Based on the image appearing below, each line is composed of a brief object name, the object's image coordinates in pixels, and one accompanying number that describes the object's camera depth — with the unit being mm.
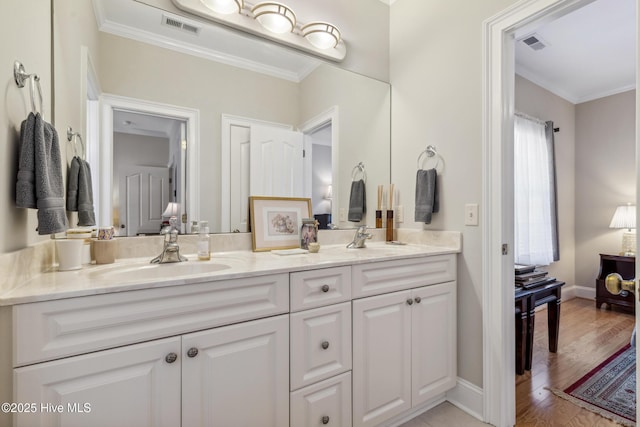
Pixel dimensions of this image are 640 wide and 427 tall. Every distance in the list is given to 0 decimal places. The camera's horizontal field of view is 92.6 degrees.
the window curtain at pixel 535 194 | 3359
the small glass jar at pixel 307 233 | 1770
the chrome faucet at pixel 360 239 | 1896
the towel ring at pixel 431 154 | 1923
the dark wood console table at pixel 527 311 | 2031
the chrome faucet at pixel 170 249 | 1344
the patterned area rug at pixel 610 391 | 1706
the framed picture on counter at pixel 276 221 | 1712
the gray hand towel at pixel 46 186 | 890
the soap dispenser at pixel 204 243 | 1434
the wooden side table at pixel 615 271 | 3354
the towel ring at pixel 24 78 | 909
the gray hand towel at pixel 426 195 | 1887
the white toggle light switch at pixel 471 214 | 1701
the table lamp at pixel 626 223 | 3459
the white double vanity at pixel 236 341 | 819
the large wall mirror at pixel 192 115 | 1393
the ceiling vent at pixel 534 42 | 2725
